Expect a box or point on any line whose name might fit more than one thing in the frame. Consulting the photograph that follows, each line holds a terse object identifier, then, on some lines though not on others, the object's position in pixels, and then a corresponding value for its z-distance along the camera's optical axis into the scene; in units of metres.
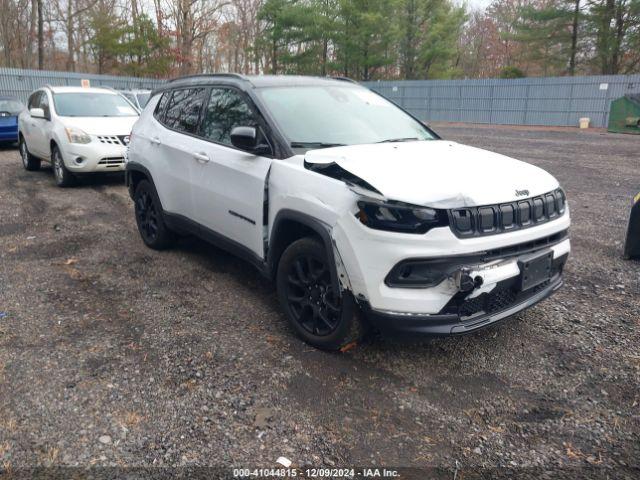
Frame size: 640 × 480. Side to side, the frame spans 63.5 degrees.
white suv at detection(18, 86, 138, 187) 8.70
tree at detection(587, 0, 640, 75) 28.66
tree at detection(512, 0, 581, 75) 30.59
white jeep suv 2.86
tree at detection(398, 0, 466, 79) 36.62
